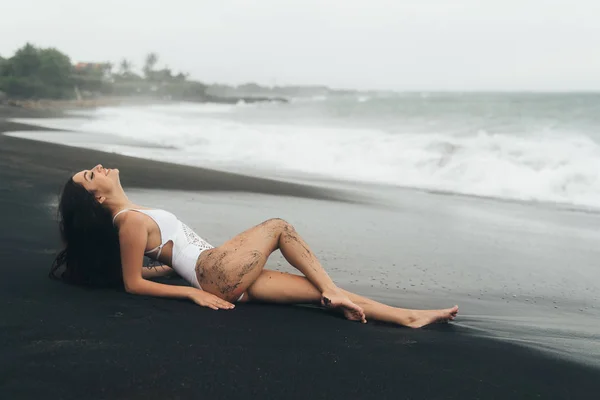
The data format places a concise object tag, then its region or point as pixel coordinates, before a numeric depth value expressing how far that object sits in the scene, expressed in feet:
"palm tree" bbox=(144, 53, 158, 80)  349.82
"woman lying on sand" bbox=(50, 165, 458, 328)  11.70
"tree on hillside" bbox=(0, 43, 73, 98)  176.86
